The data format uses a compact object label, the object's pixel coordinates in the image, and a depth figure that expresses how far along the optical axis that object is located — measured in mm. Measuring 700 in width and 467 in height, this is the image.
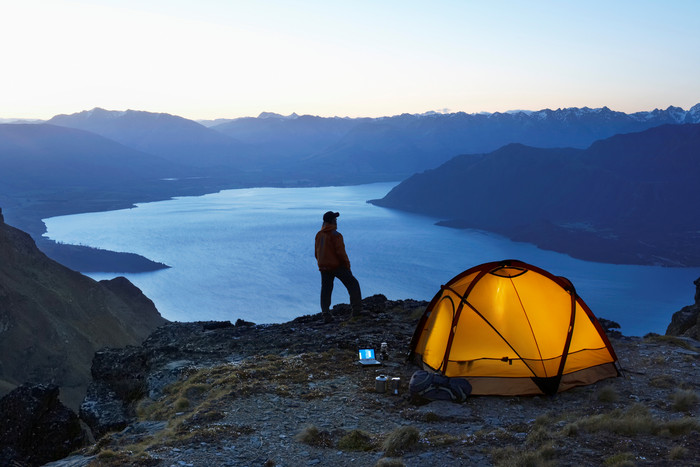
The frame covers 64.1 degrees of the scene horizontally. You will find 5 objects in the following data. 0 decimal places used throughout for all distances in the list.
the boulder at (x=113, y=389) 10125
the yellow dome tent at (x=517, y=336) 8914
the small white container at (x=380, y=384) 8883
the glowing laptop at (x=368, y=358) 10211
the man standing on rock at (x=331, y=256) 12719
